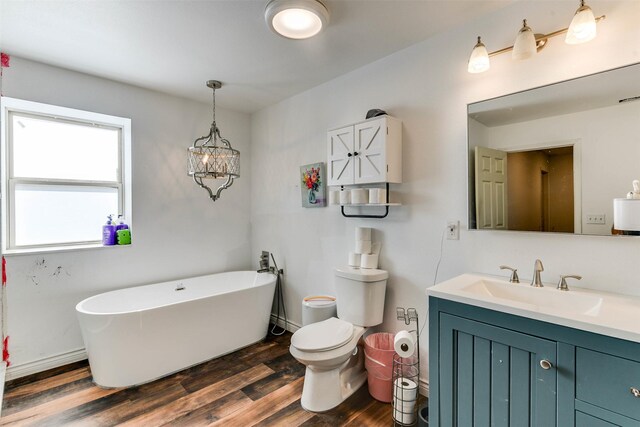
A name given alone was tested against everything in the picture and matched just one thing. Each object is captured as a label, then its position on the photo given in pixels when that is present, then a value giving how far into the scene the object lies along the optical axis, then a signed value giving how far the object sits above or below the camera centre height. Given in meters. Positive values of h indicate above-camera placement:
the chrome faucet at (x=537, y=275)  1.53 -0.33
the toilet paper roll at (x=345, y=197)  2.30 +0.12
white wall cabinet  2.08 +0.44
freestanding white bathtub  2.13 -0.88
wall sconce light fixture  1.34 +0.83
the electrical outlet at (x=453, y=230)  1.92 -0.12
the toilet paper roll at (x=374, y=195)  2.13 +0.12
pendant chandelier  2.55 +0.45
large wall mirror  1.39 +0.29
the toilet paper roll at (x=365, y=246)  2.34 -0.26
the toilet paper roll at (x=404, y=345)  1.81 -0.80
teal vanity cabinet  1.06 -0.65
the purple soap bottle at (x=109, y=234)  2.75 -0.18
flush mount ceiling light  1.59 +1.08
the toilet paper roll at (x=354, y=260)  2.38 -0.37
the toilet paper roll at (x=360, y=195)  2.22 +0.12
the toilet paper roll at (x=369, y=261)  2.30 -0.37
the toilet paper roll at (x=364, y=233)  2.34 -0.16
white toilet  1.91 -0.83
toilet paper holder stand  1.81 -1.06
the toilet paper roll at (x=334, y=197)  2.41 +0.12
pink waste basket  2.04 -1.08
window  2.47 +0.36
